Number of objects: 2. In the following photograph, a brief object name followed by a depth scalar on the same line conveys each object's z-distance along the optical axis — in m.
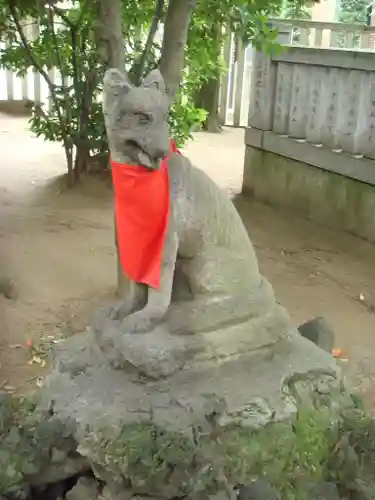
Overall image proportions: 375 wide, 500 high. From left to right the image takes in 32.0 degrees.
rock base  1.74
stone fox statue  1.61
